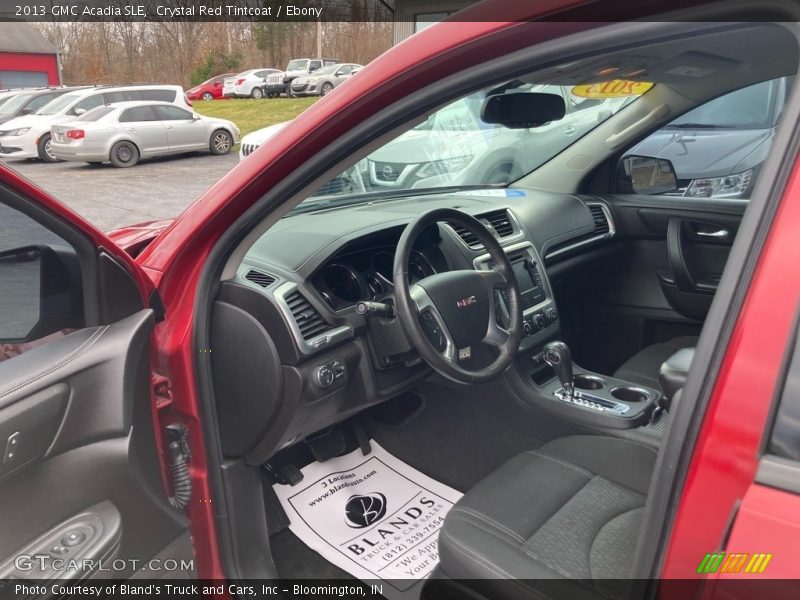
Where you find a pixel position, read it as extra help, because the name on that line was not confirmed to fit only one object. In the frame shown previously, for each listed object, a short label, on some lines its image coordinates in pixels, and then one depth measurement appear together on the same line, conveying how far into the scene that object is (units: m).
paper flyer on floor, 2.17
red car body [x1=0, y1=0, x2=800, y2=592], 0.85
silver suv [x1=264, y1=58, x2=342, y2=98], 27.52
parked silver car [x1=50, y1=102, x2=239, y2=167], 14.01
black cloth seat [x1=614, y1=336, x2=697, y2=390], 2.75
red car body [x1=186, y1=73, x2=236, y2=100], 29.17
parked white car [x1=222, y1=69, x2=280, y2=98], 27.62
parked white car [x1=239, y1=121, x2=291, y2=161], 7.25
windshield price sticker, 2.31
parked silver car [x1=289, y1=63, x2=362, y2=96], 24.12
